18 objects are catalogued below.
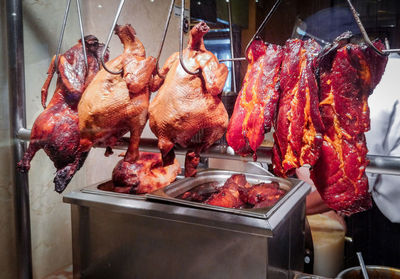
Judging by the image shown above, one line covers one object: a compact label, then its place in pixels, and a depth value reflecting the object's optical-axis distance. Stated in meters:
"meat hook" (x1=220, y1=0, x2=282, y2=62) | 0.97
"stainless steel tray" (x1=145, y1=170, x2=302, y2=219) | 1.38
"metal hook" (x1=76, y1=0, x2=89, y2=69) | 1.36
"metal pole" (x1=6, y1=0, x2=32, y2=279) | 1.73
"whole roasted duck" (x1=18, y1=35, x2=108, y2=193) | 1.51
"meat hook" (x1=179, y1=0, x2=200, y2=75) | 1.08
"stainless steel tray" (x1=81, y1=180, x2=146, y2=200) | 1.64
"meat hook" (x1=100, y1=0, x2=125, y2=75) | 1.18
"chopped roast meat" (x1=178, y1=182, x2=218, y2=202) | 1.73
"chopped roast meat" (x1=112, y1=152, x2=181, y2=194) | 1.86
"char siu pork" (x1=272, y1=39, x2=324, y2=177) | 0.99
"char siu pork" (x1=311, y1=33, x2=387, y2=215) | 0.96
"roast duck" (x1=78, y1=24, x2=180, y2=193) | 1.33
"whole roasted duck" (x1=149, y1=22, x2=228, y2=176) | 1.21
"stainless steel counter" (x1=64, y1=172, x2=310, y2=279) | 1.34
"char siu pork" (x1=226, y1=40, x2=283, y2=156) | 1.07
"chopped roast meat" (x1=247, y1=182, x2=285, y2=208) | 1.58
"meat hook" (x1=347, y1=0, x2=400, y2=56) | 0.83
